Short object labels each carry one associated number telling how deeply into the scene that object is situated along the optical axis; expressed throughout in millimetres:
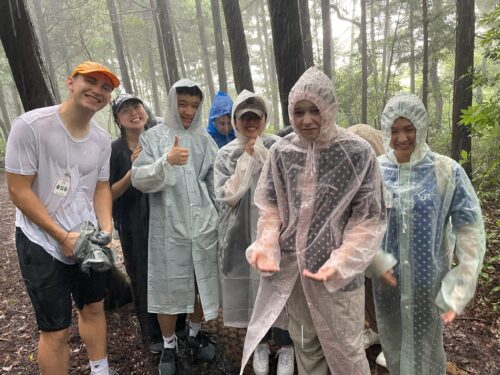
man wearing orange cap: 2033
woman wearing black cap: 2730
